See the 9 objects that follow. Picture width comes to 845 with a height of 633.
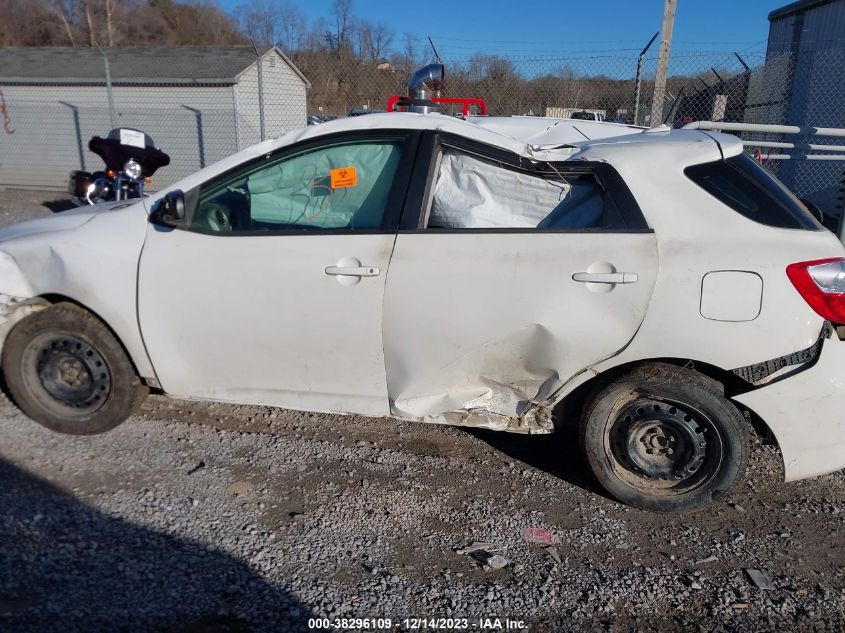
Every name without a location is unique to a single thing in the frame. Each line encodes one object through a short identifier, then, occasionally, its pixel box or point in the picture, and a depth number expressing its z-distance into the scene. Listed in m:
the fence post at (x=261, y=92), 9.34
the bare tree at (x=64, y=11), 51.84
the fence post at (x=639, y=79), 8.44
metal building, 10.66
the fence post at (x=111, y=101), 11.50
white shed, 14.21
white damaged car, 3.05
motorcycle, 7.86
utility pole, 7.87
